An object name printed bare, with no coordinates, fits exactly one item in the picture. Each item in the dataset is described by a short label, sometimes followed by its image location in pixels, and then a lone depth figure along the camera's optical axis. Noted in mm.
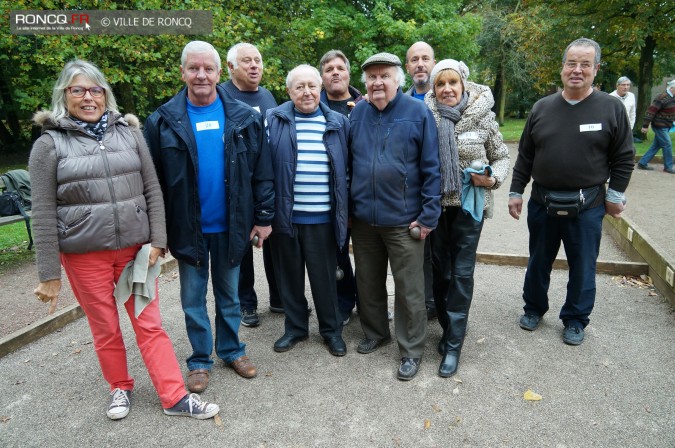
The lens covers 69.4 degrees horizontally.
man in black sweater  3568
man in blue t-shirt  3070
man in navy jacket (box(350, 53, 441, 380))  3299
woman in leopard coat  3352
